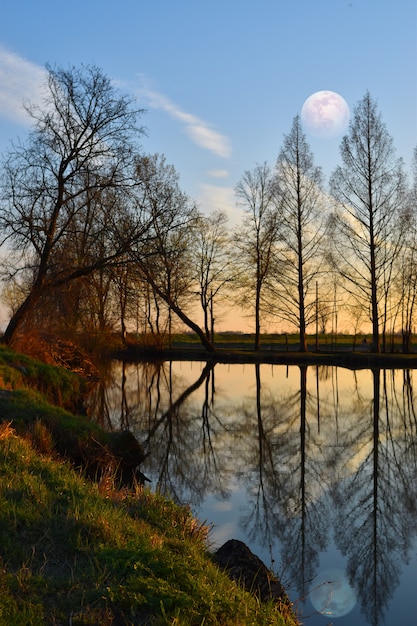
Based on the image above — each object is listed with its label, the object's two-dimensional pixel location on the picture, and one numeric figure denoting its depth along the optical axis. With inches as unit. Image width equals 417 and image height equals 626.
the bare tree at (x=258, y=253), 1755.5
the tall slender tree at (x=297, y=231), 1638.8
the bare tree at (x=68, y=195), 818.8
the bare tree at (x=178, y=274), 1617.9
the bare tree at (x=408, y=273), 1536.7
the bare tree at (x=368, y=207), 1464.1
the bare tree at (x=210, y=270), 1942.7
